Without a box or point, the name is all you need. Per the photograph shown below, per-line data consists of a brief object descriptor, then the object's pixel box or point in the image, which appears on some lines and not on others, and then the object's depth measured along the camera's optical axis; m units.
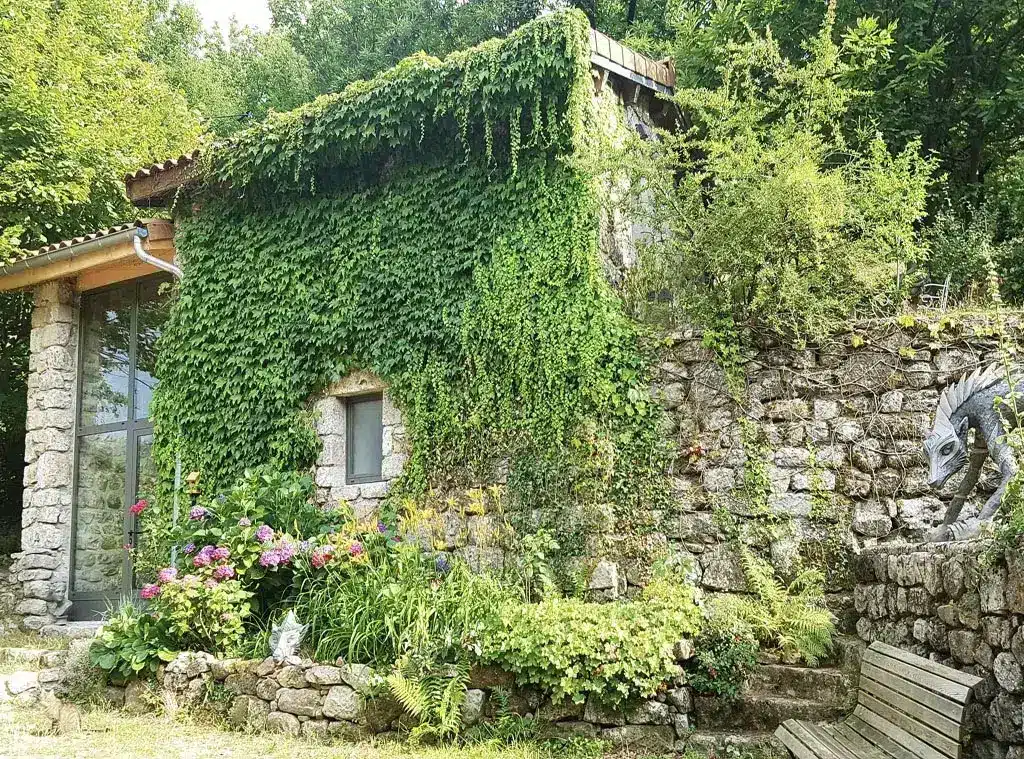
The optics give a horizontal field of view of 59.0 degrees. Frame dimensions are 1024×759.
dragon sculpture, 5.12
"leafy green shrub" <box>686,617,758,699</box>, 5.63
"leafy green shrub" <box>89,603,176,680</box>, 6.64
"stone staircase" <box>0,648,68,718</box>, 6.90
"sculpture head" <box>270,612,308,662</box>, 6.32
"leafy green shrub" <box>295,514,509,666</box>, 6.05
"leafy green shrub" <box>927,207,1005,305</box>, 8.61
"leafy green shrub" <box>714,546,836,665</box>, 5.85
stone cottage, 9.77
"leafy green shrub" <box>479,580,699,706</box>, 5.52
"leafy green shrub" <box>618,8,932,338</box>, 6.87
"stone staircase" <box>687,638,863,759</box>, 5.31
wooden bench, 3.79
